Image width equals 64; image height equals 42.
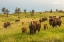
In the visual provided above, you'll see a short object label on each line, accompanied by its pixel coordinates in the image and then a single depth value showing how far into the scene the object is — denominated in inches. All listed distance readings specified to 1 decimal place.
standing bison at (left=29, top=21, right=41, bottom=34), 1244.8
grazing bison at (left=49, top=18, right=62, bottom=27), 1542.8
